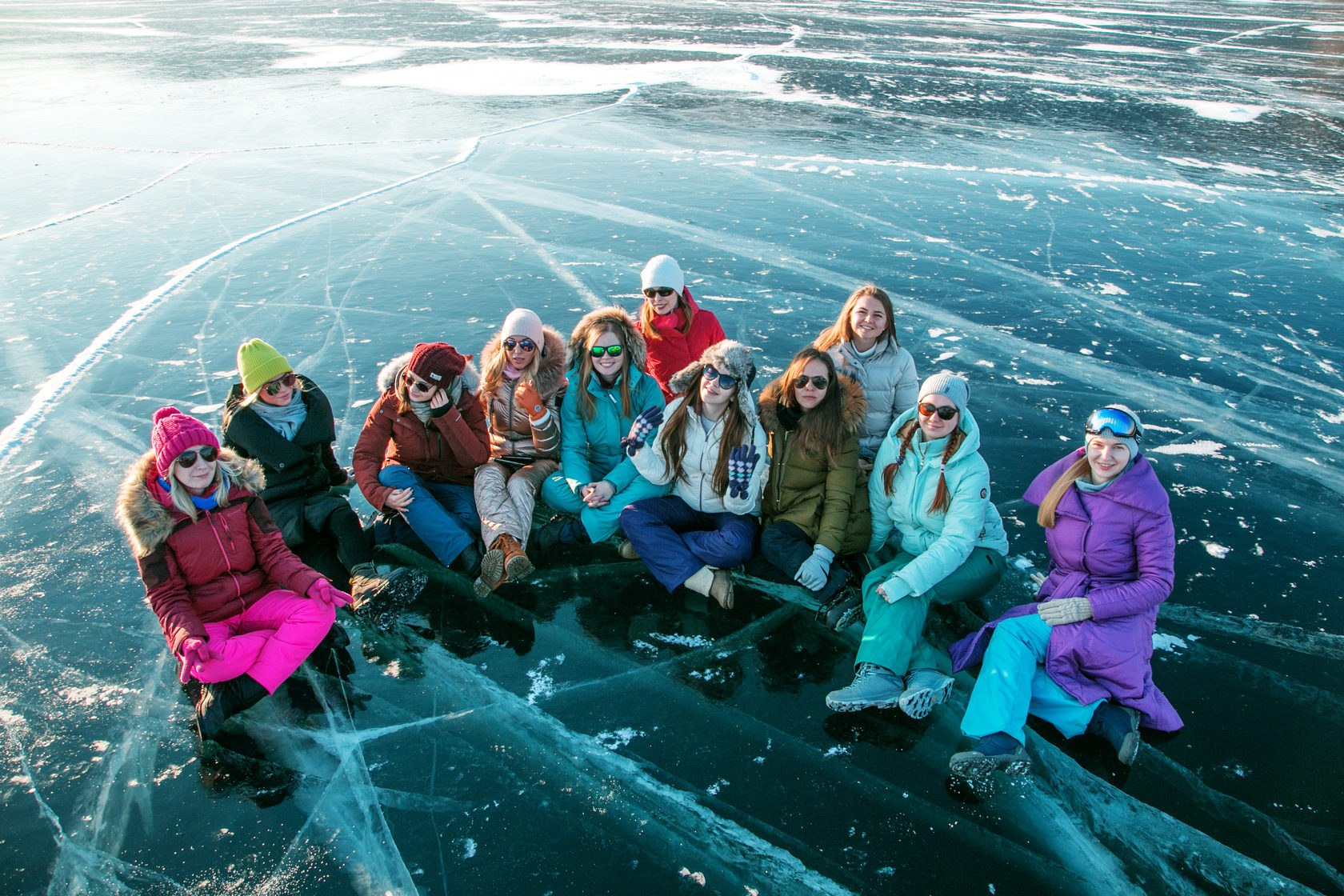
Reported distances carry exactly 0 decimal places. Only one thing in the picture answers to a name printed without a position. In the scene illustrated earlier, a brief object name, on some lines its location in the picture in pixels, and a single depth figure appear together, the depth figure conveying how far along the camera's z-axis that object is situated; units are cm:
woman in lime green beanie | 430
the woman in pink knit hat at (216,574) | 351
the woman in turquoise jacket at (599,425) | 468
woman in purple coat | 347
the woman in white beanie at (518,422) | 462
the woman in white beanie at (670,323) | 541
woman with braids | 371
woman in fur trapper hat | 435
